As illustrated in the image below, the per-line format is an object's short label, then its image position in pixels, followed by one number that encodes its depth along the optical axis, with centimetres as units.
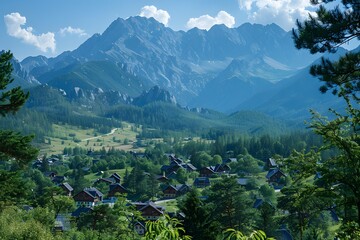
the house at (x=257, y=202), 7390
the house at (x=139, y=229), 7401
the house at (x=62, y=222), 5450
